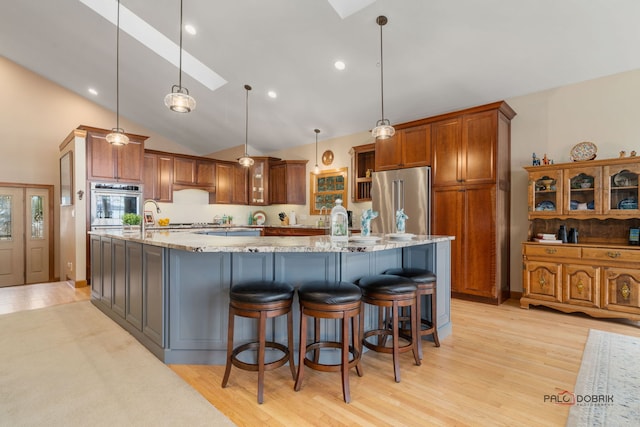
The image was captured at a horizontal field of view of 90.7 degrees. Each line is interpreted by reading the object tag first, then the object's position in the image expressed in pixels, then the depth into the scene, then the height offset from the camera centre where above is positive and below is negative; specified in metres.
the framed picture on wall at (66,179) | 5.30 +0.63
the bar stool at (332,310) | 1.96 -0.61
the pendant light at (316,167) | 6.24 +0.92
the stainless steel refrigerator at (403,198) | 4.54 +0.23
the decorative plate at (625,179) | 3.47 +0.37
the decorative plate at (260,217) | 7.73 -0.08
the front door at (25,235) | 5.94 -0.39
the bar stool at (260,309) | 1.98 -0.61
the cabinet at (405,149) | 4.62 +0.98
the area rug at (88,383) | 1.82 -1.17
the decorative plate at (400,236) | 2.76 -0.21
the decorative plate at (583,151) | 3.73 +0.73
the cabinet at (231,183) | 7.36 +0.72
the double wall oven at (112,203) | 5.23 +0.20
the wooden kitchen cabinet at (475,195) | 4.05 +0.24
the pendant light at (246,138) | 4.94 +1.67
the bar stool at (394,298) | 2.22 -0.61
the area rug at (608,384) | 1.80 -1.17
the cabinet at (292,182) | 6.90 +0.69
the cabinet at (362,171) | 5.74 +0.79
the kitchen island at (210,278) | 2.43 -0.50
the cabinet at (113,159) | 5.21 +0.96
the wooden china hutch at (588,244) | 3.37 -0.36
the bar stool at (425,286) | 2.64 -0.62
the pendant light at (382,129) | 3.30 +0.88
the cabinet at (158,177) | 6.38 +0.77
